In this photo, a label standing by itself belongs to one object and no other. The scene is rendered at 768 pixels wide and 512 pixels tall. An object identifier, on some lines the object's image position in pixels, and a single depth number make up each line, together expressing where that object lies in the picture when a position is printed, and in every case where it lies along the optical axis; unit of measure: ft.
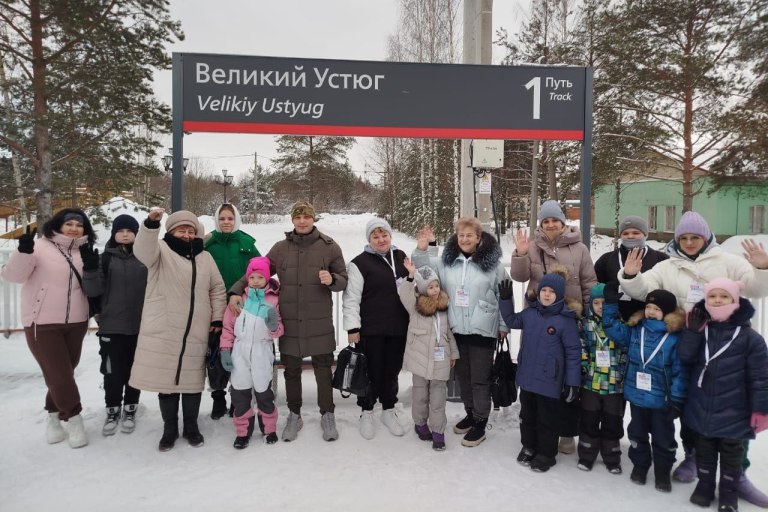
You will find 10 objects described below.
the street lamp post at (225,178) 84.28
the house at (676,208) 81.46
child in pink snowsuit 12.00
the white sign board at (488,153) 18.44
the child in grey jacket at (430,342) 12.37
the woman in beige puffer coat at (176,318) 11.87
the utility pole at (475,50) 18.69
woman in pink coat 12.05
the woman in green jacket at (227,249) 13.53
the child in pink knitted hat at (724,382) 9.38
